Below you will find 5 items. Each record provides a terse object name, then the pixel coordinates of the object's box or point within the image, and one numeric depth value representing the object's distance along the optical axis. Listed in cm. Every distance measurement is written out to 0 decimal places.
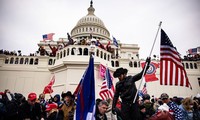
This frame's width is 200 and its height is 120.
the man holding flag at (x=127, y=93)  374
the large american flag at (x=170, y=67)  477
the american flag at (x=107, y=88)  965
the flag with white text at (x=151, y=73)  1753
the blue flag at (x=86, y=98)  334
